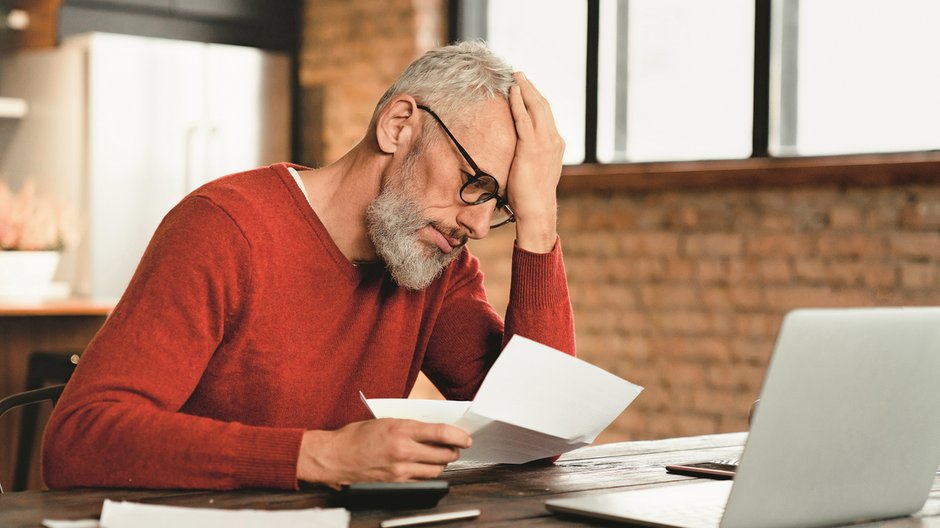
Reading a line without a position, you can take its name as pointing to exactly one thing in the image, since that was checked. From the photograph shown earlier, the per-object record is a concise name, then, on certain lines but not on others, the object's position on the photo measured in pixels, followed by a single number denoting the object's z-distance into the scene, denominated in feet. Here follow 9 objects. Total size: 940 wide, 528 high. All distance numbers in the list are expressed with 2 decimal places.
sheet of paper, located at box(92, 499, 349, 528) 3.85
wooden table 4.18
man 4.49
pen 3.98
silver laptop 3.69
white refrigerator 15.52
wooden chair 6.09
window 12.15
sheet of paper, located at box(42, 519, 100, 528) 3.85
